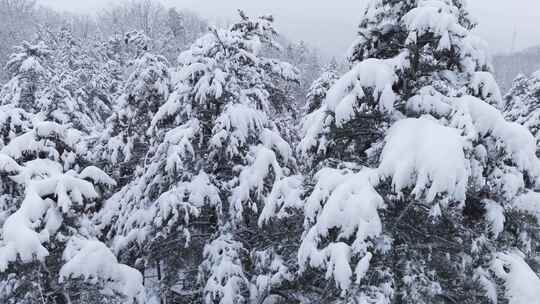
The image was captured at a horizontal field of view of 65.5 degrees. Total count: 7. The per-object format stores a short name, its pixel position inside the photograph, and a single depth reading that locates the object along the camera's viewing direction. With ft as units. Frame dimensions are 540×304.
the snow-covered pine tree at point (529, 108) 57.77
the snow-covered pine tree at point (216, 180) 32.53
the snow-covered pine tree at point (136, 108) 46.34
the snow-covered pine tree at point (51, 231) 20.54
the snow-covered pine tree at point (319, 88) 91.66
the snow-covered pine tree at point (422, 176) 19.76
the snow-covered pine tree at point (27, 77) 68.74
